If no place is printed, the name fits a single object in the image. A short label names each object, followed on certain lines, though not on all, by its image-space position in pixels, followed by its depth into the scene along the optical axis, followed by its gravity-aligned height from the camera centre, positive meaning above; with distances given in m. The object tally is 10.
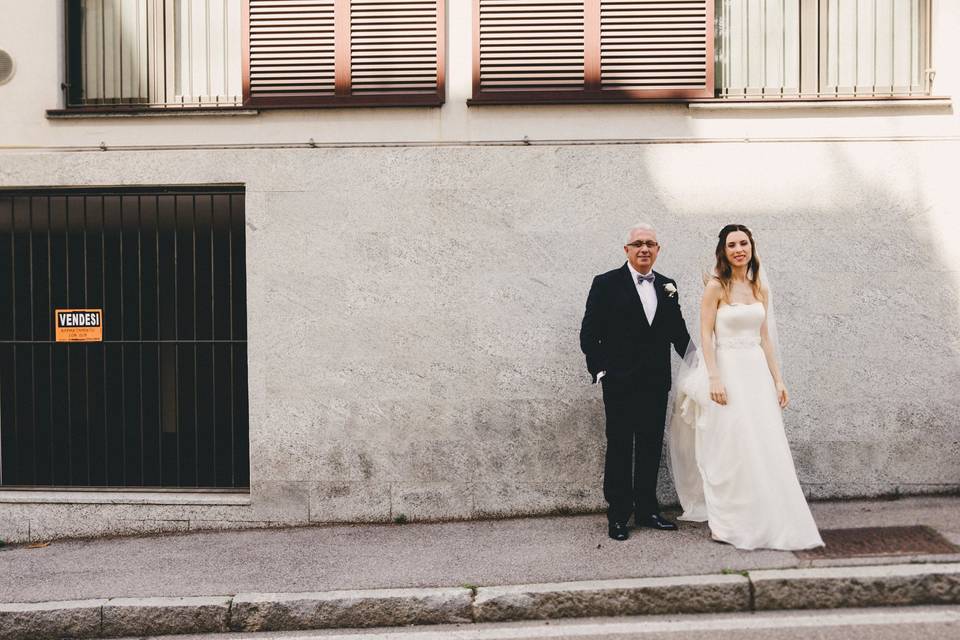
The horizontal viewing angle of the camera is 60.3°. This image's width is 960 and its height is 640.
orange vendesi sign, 6.62 -0.24
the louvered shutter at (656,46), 6.46 +1.94
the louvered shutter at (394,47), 6.49 +1.95
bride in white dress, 5.17 -0.80
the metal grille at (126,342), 6.60 -0.37
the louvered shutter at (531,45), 6.48 +1.95
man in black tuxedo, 5.58 -0.40
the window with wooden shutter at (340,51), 6.48 +1.92
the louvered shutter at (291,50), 6.53 +1.94
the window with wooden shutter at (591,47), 6.47 +1.94
